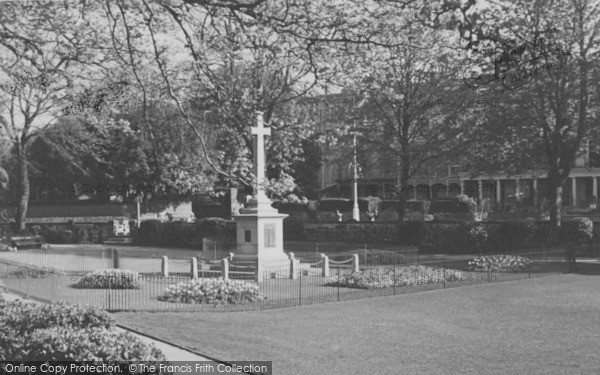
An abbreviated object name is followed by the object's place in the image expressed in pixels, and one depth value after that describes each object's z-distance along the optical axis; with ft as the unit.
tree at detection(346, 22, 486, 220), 108.37
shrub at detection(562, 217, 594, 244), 105.60
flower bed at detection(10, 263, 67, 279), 67.00
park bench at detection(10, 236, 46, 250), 126.93
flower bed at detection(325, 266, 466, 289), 66.03
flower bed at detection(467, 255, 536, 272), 76.13
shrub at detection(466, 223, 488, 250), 105.29
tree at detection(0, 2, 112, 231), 38.45
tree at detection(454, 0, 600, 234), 95.40
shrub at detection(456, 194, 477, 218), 174.79
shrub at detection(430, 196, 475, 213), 187.34
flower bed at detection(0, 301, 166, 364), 25.46
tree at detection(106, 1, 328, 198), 31.96
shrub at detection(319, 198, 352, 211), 203.92
